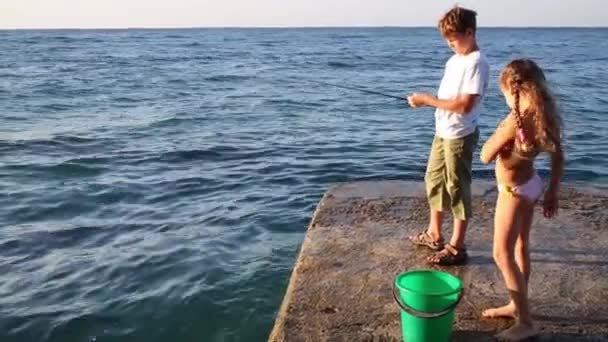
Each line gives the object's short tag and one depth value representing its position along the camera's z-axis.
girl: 3.47
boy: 4.25
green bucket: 3.51
